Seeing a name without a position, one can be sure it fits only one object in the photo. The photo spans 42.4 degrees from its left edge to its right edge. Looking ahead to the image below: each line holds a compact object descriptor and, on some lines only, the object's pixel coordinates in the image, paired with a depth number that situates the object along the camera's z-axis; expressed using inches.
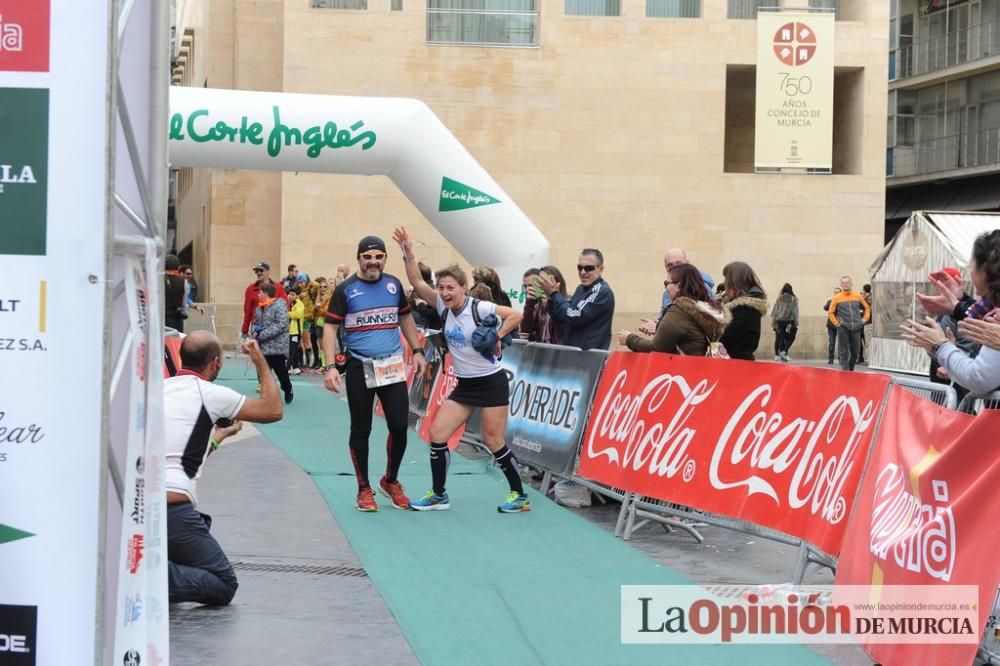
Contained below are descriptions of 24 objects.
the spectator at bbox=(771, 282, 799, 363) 1077.1
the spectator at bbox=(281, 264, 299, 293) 974.2
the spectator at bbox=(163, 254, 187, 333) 638.5
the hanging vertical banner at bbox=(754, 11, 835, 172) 1131.9
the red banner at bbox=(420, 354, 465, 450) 523.2
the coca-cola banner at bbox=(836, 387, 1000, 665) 188.1
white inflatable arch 668.7
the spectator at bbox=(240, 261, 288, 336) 678.0
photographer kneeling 232.7
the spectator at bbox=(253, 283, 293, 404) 665.0
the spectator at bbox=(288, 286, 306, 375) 914.1
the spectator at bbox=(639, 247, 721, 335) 379.6
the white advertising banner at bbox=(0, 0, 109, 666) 139.5
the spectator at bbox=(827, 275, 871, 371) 955.3
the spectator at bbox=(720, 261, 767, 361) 358.9
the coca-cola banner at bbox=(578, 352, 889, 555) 251.4
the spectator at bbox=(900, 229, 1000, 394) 207.8
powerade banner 383.6
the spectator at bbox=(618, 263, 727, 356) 341.4
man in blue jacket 394.6
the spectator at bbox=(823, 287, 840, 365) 1115.3
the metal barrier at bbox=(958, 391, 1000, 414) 210.8
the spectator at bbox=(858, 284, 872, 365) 1136.7
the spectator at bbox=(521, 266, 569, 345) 442.6
